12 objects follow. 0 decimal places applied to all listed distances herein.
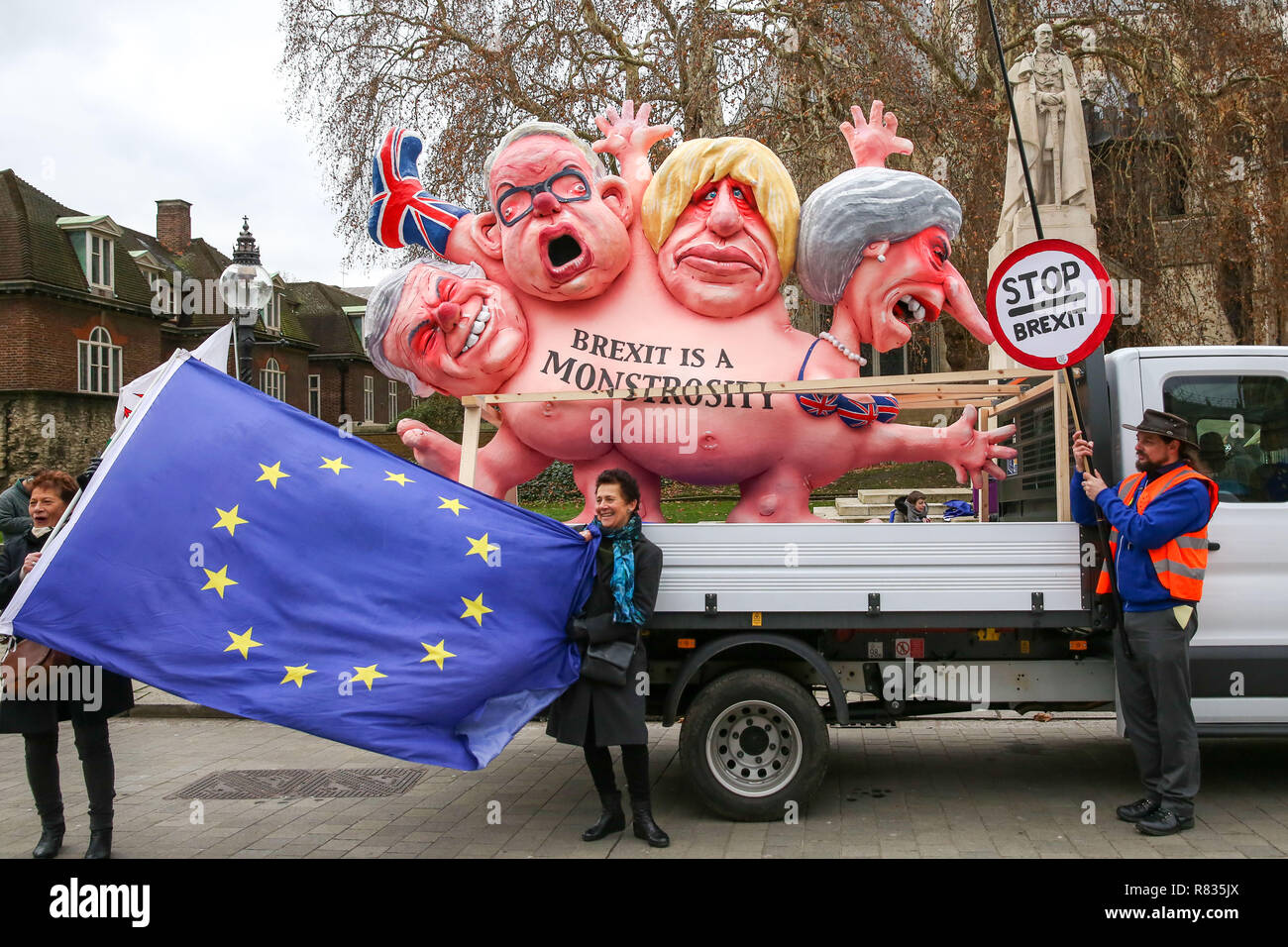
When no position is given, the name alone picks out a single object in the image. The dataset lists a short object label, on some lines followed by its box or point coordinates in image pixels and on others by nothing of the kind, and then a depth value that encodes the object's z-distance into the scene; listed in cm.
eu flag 468
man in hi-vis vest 504
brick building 3212
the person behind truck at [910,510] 867
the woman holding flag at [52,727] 499
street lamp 1013
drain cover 654
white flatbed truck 538
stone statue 1725
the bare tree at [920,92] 1842
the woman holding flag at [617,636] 512
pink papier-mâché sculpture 639
